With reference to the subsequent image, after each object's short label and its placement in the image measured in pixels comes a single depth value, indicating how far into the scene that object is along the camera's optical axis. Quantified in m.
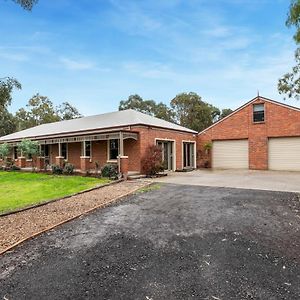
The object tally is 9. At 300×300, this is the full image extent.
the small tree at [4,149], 26.19
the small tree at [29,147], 22.23
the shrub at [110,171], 16.79
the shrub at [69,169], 20.08
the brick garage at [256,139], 21.59
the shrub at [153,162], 17.77
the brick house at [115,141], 18.41
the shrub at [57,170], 20.62
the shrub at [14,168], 25.87
